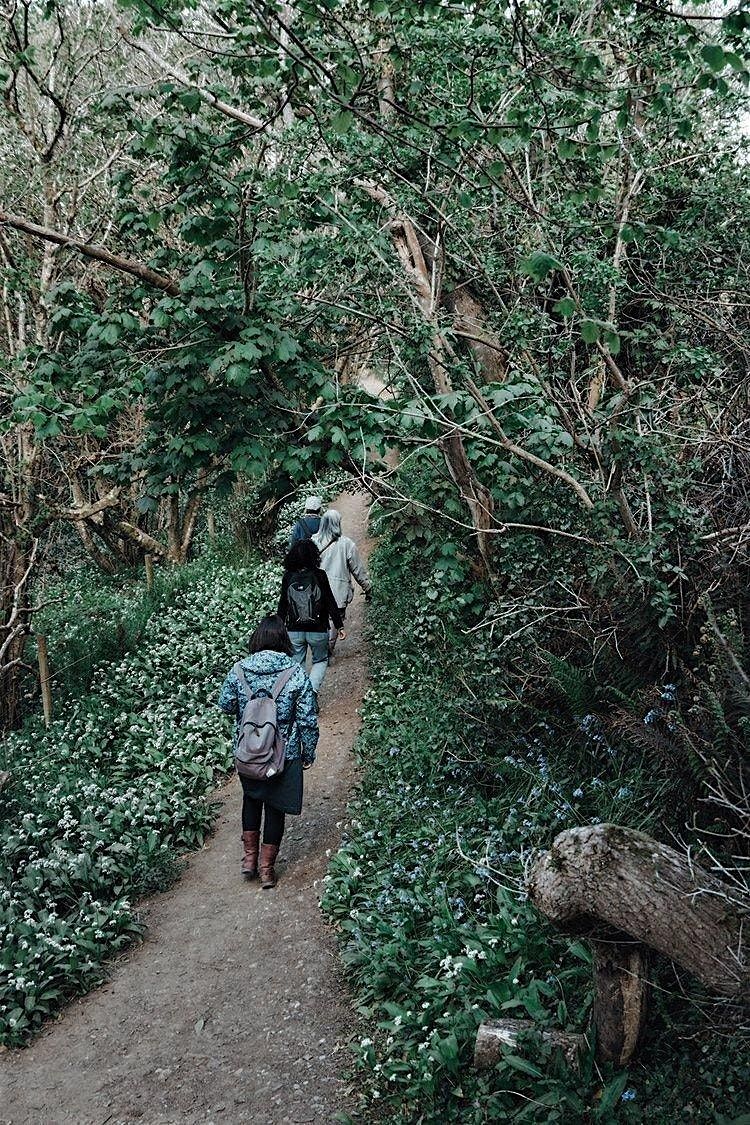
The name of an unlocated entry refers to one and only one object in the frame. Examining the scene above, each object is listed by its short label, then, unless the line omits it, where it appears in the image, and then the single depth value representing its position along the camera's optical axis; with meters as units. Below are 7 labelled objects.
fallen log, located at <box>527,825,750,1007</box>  3.38
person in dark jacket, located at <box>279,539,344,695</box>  8.60
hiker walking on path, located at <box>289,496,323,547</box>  9.22
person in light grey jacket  10.15
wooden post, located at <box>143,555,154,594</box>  13.65
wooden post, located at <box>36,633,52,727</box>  9.80
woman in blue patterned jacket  6.36
